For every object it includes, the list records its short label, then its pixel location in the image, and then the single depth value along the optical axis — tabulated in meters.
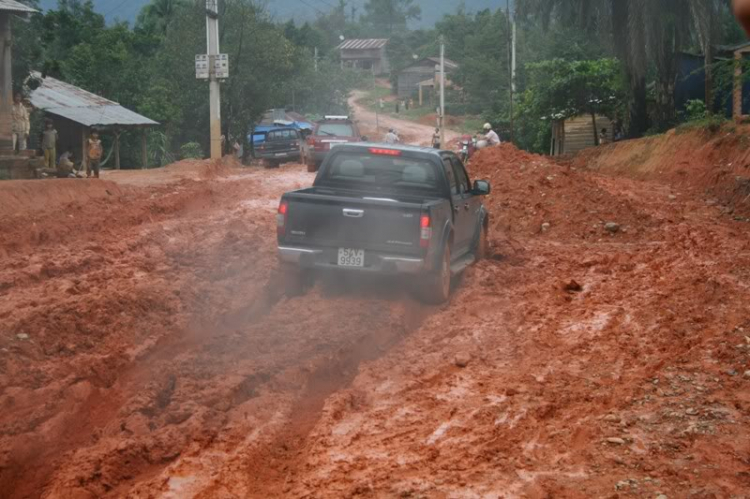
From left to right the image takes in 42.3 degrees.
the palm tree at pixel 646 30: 28.55
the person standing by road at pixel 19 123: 23.77
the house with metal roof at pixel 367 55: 125.88
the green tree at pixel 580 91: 36.22
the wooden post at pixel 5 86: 22.78
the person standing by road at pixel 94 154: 25.99
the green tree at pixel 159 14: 63.01
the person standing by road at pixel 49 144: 25.56
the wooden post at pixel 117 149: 35.06
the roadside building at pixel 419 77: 97.50
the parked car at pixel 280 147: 40.34
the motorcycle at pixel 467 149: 31.52
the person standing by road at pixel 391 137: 38.42
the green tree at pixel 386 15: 168.75
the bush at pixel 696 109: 32.01
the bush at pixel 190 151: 48.38
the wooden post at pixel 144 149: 37.50
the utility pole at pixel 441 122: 48.97
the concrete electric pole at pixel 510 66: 40.13
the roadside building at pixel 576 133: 41.09
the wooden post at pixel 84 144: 33.95
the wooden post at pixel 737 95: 18.23
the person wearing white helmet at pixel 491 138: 31.69
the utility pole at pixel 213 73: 35.94
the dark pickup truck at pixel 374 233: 10.26
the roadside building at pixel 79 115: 32.52
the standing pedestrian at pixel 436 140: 38.52
